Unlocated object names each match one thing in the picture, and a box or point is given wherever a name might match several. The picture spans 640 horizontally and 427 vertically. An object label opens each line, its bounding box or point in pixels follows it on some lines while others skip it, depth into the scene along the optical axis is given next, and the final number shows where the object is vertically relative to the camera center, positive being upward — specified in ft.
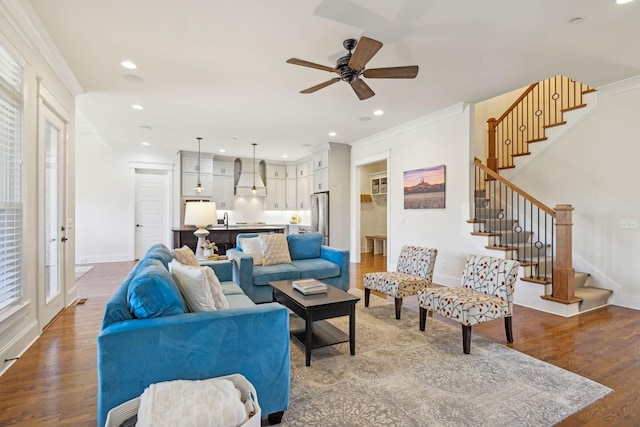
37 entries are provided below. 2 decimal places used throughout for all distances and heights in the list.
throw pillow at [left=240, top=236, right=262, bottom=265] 14.19 -1.63
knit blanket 4.38 -2.76
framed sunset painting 17.13 +1.41
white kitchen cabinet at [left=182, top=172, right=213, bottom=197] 26.73 +2.36
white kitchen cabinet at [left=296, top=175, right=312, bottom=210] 29.58 +1.86
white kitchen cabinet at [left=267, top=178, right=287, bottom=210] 31.65 +1.80
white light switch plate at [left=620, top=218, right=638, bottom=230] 12.90 -0.40
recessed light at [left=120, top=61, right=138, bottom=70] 11.19 +5.20
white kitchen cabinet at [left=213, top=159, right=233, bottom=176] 29.01 +4.04
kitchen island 19.94 -1.61
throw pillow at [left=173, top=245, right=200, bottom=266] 9.76 -1.41
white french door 10.34 -0.13
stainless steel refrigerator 24.02 -0.13
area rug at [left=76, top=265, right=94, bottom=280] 19.40 -3.86
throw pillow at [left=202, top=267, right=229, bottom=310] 6.91 -1.76
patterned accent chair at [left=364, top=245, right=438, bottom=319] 11.21 -2.37
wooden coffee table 8.24 -2.66
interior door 26.14 +0.19
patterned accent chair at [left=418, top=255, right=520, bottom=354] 8.70 -2.46
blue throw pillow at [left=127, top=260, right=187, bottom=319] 5.39 -1.48
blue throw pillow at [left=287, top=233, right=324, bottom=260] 15.69 -1.67
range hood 29.84 +3.19
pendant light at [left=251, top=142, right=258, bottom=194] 24.80 +4.02
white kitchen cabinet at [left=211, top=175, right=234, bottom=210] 28.81 +1.86
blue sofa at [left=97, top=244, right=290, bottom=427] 4.92 -2.21
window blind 7.97 +0.83
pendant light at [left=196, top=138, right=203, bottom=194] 24.86 +2.18
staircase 12.33 -0.22
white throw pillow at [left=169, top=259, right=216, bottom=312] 6.33 -1.59
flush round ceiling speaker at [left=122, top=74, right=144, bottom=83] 12.29 +5.18
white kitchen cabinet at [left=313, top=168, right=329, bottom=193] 24.22 +2.51
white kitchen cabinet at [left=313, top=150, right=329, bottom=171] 24.23 +4.08
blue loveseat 12.91 -2.40
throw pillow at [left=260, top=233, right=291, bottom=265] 14.30 -1.71
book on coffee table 9.31 -2.22
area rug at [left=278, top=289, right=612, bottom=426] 6.06 -3.84
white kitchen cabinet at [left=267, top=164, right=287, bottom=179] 31.65 +4.06
